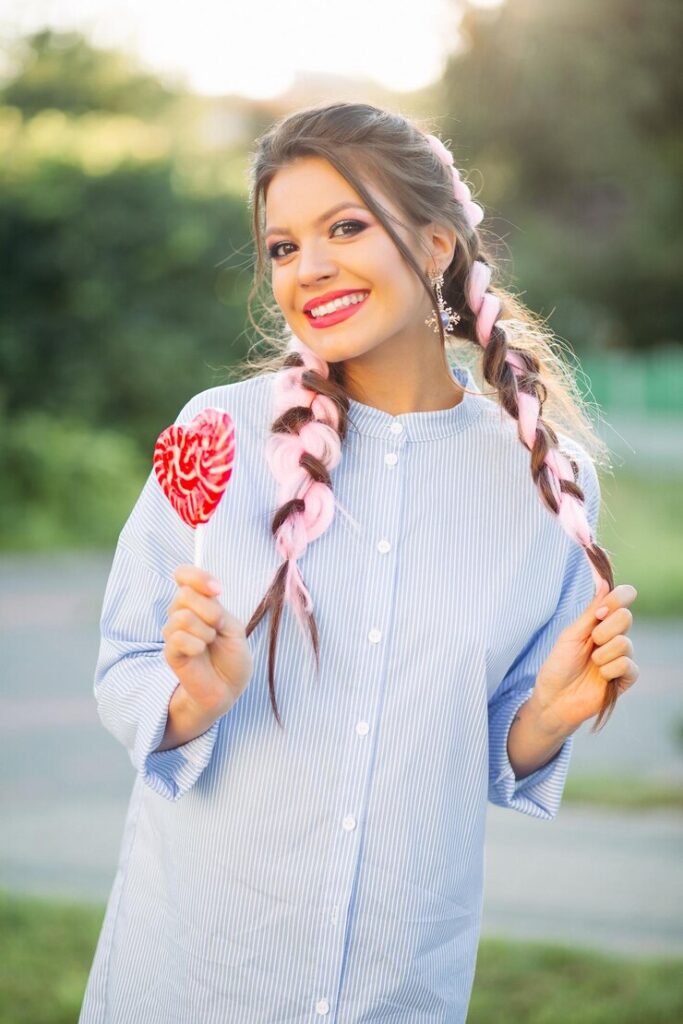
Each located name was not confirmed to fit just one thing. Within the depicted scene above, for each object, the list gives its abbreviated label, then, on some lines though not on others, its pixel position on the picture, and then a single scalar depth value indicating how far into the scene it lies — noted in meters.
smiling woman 2.10
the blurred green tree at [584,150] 15.16
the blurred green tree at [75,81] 18.66
